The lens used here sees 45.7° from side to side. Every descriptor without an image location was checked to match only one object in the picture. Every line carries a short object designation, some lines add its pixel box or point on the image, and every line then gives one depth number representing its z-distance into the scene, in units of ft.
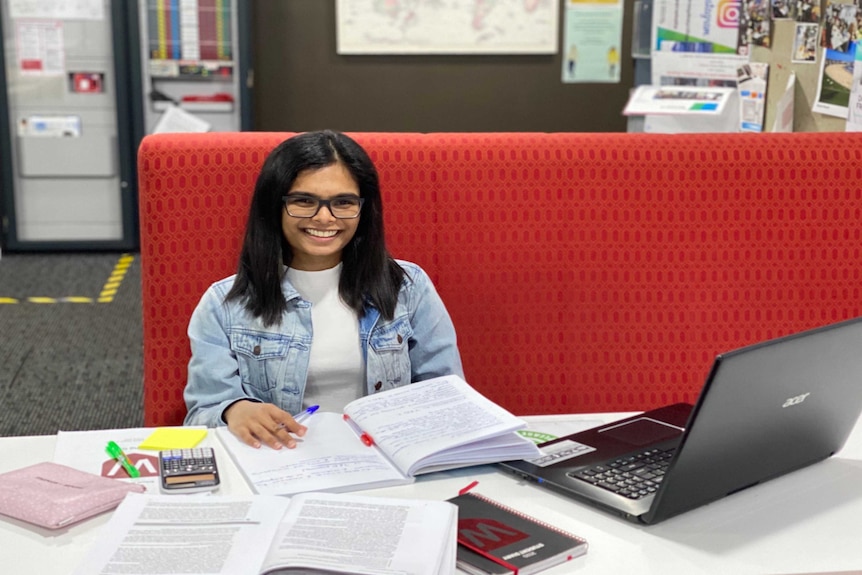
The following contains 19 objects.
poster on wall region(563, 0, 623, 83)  18.85
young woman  6.38
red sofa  7.45
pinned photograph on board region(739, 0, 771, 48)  9.68
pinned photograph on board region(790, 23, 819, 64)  8.82
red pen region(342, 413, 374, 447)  5.12
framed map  18.43
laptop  4.10
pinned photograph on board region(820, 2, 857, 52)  8.29
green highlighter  4.80
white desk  4.06
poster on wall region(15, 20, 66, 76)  17.70
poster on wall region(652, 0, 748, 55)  10.48
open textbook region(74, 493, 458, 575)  3.81
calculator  4.66
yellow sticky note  5.13
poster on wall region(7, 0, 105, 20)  17.60
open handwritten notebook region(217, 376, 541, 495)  4.75
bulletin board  8.83
